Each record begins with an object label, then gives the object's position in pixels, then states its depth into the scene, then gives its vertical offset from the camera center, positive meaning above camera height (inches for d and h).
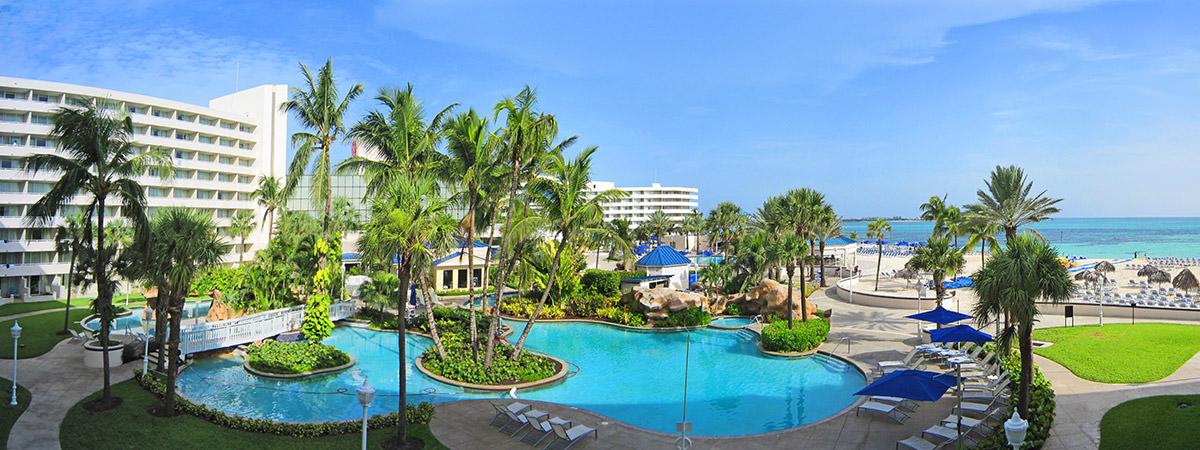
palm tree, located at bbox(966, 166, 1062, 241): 867.4 +50.1
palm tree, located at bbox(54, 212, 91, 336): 909.2 -37.0
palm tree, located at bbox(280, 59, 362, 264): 976.3 +174.6
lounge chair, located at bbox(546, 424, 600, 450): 547.2 -192.3
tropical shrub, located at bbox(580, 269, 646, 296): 1437.0 -130.6
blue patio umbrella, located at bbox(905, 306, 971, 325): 920.9 -127.8
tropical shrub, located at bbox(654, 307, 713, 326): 1210.0 -180.9
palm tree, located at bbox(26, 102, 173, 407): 596.7 +57.8
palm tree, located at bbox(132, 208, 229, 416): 592.1 -36.0
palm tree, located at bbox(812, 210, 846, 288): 1686.8 +17.1
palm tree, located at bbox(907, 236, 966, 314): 1119.6 -45.2
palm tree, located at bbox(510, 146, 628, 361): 778.8 +43.7
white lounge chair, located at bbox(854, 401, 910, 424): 615.2 -185.8
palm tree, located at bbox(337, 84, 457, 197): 937.5 +142.8
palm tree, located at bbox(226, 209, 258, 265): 1930.4 -7.4
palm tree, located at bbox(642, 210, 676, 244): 3476.4 +35.7
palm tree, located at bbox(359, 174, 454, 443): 594.9 -1.0
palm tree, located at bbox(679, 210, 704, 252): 3613.9 +48.4
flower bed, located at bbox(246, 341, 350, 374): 844.6 -196.3
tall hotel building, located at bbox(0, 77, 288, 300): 1712.6 +246.5
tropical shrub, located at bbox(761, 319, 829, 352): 973.2 -175.0
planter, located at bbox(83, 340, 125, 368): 796.6 -183.4
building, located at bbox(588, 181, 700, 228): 5137.8 +261.4
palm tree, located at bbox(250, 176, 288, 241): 1931.6 +108.5
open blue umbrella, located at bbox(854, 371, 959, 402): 555.2 -147.1
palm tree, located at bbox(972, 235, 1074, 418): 503.8 -41.7
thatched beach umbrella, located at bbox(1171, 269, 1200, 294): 1560.0 -111.9
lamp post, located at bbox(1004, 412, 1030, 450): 321.2 -106.9
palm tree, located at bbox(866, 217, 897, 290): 2090.3 +25.9
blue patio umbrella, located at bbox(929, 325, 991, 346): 776.9 -132.3
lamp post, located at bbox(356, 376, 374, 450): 430.0 -123.2
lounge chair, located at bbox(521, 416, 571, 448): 559.2 -192.3
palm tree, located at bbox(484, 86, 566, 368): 747.4 +115.6
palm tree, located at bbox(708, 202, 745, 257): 2704.5 +57.2
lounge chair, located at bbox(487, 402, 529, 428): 599.2 -187.5
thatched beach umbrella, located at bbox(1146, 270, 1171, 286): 1807.9 -120.0
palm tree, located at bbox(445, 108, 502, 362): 849.7 +110.2
